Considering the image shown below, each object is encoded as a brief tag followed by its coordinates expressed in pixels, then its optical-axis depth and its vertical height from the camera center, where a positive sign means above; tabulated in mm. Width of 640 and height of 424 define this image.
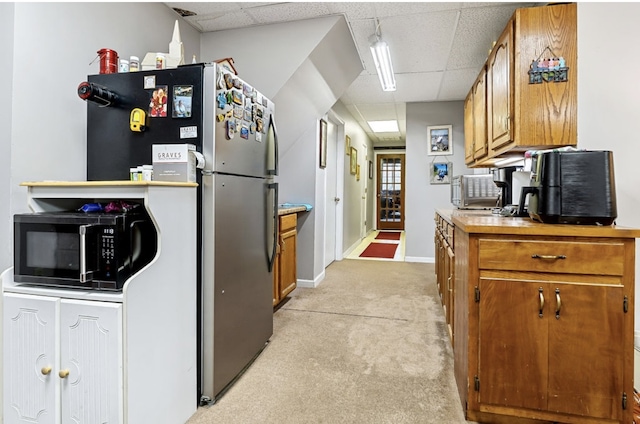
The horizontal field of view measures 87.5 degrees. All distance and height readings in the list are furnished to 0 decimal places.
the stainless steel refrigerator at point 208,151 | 1639 +303
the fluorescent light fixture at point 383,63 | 2833 +1431
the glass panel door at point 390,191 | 9797 +566
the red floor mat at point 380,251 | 5914 -782
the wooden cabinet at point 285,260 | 3098 -503
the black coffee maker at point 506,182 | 2582 +217
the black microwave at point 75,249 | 1276 -158
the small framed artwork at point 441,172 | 5156 +596
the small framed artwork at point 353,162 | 6134 +916
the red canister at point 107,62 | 1824 +808
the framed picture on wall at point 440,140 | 5141 +1092
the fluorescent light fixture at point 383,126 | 6762 +1805
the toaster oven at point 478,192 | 3475 +195
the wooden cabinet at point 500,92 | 2234 +883
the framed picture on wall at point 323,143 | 4199 +848
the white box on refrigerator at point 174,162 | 1532 +216
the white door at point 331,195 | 4828 +231
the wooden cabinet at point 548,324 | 1412 -496
